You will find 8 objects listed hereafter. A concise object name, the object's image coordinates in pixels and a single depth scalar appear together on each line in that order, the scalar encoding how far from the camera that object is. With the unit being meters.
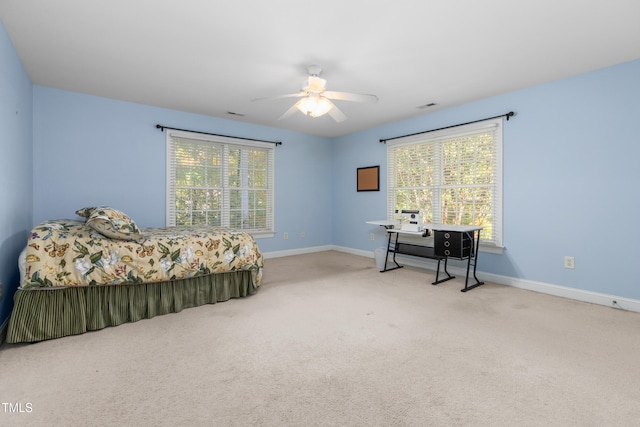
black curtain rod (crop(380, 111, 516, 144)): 3.64
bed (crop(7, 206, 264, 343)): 2.20
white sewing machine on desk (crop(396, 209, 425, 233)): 4.16
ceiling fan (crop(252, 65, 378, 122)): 2.83
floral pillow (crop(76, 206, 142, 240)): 2.45
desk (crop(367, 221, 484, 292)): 3.56
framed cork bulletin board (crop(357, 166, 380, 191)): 5.38
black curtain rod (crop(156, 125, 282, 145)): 4.29
